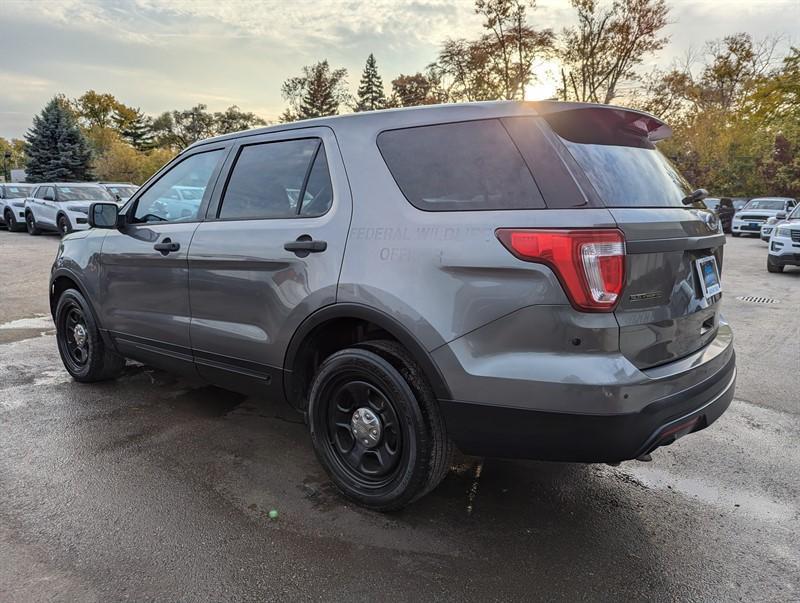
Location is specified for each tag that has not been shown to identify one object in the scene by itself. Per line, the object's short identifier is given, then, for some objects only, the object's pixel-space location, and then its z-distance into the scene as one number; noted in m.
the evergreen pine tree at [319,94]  50.38
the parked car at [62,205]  17.23
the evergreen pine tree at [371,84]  63.00
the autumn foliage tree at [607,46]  25.59
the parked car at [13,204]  20.11
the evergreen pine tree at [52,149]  41.69
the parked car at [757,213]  22.61
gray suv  2.20
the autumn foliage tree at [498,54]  26.44
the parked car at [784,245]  11.47
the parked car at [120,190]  17.89
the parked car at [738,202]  29.05
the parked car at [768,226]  17.39
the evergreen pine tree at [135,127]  71.25
